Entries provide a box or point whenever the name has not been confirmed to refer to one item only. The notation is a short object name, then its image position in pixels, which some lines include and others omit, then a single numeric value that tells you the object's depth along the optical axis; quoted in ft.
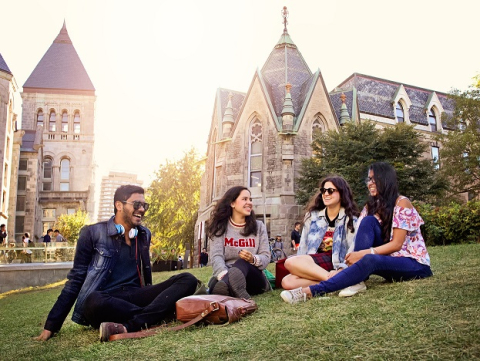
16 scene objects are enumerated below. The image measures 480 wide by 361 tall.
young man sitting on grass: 16.79
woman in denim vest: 20.48
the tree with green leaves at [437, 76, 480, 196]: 102.89
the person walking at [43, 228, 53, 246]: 95.33
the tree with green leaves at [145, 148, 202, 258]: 129.80
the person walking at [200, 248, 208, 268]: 94.94
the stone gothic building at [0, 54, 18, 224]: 144.77
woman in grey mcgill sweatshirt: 21.67
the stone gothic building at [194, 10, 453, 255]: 87.10
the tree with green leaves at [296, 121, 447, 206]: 68.80
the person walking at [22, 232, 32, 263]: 77.15
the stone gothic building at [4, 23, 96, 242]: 239.50
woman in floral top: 18.03
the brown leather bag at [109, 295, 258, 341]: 15.96
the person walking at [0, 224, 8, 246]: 84.70
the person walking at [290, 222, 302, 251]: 61.67
